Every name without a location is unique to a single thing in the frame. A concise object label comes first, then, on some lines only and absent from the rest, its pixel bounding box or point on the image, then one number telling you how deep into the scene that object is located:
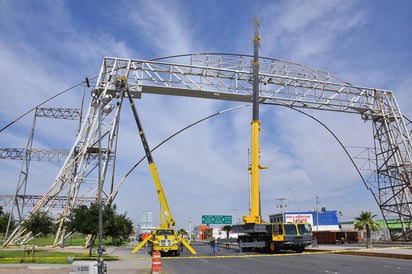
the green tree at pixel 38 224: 25.75
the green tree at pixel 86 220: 24.43
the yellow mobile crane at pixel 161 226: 27.98
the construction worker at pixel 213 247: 31.97
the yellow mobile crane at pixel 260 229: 28.81
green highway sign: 75.44
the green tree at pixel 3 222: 28.05
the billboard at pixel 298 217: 70.12
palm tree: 38.13
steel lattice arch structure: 32.41
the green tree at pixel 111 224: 25.62
